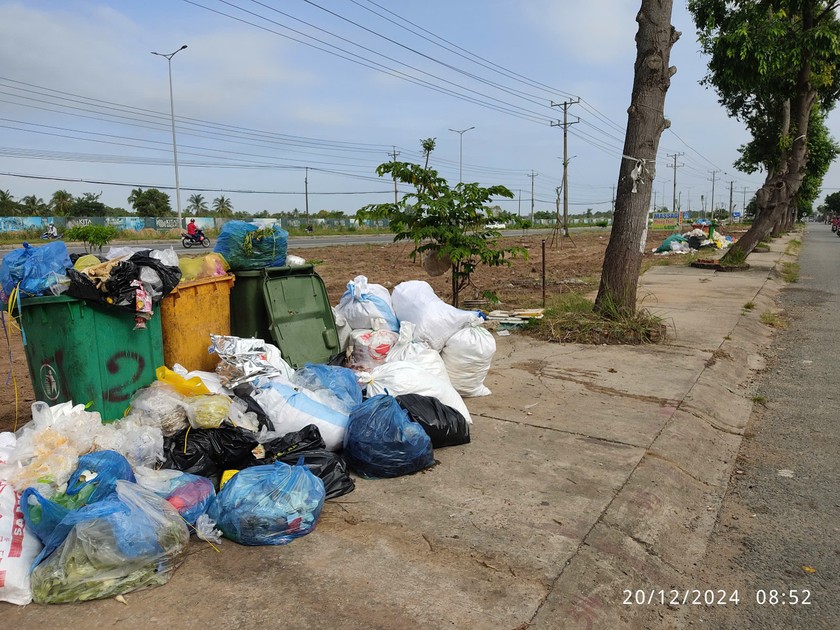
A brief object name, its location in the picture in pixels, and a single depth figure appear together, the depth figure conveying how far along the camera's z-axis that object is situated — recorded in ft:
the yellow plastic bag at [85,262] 12.17
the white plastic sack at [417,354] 14.23
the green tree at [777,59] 42.63
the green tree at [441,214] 21.76
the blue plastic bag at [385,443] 10.81
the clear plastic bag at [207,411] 10.58
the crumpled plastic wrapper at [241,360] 12.62
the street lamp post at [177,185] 111.65
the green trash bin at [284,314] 15.37
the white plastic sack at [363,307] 16.85
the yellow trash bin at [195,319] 13.62
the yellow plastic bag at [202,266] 14.40
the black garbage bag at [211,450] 10.14
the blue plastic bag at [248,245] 15.57
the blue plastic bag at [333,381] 12.60
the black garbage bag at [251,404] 11.27
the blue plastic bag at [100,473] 8.57
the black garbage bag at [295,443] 10.40
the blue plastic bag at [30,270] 11.40
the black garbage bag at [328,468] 10.14
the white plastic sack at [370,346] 15.69
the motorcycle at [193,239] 91.97
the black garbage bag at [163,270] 12.31
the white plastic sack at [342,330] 16.57
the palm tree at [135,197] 221.25
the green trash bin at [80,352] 11.30
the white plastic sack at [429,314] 16.19
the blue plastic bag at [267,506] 8.64
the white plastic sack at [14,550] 7.39
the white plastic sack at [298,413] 11.35
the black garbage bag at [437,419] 11.85
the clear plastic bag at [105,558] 7.41
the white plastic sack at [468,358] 15.58
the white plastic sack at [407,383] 13.01
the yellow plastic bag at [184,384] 11.56
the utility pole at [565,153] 127.85
